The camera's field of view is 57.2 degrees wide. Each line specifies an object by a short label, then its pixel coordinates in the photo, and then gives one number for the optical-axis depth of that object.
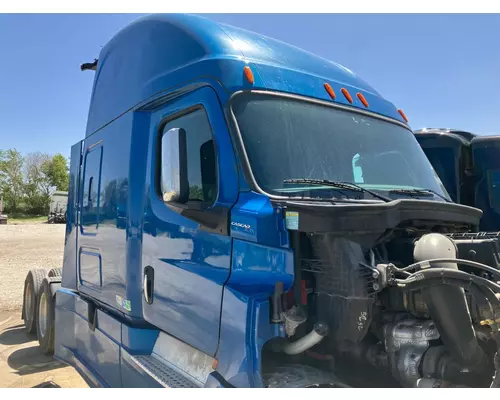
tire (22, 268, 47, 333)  6.86
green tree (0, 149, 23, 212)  55.72
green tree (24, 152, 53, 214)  56.16
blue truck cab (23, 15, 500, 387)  2.45
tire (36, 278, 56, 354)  6.09
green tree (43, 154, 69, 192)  58.62
